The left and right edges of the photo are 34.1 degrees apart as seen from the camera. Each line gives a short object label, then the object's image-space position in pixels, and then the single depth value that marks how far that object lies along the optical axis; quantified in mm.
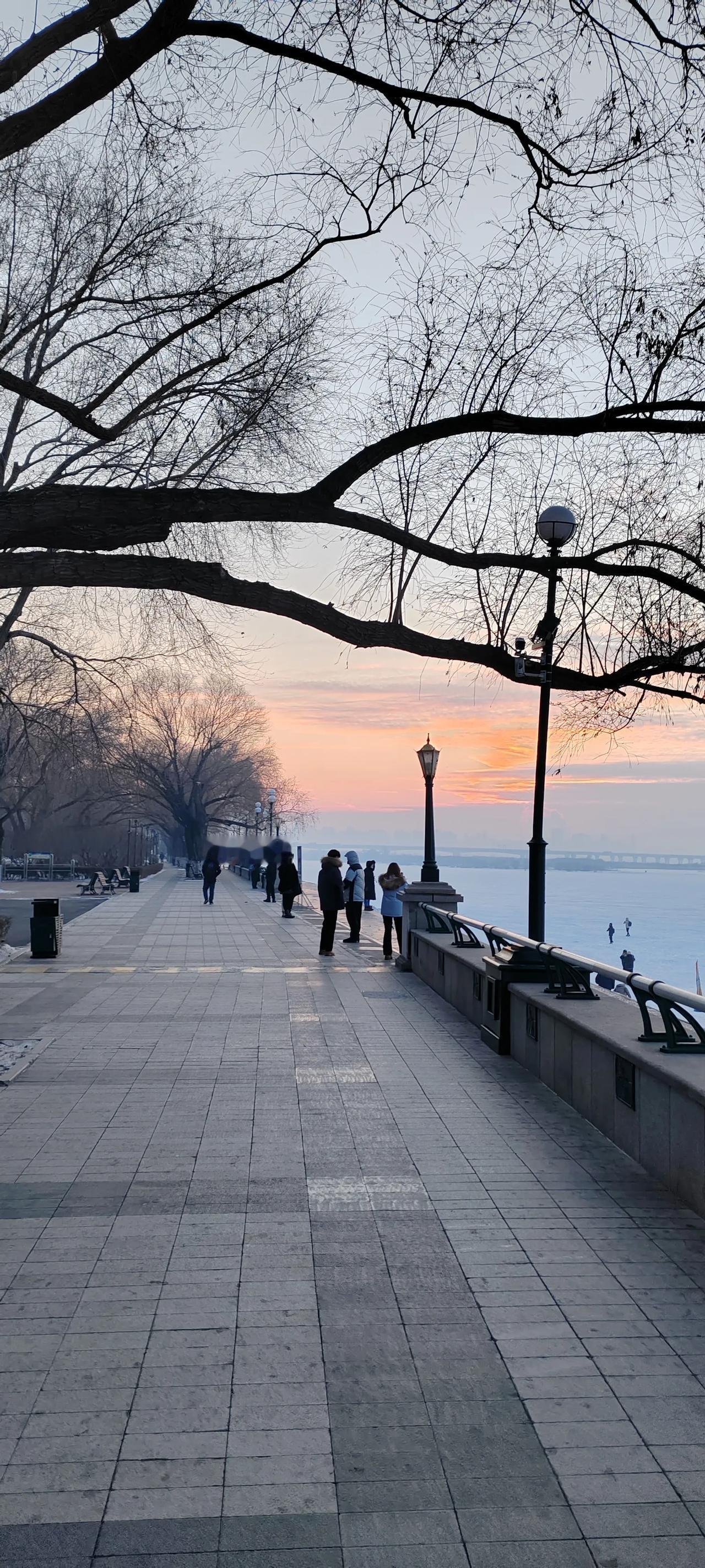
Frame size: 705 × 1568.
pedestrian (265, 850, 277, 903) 40875
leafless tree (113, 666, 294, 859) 80375
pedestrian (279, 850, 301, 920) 28781
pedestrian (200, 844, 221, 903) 37969
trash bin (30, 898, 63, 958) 18969
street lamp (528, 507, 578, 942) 9406
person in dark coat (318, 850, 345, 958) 19000
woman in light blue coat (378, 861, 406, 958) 19125
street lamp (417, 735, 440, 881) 19703
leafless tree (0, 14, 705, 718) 6324
